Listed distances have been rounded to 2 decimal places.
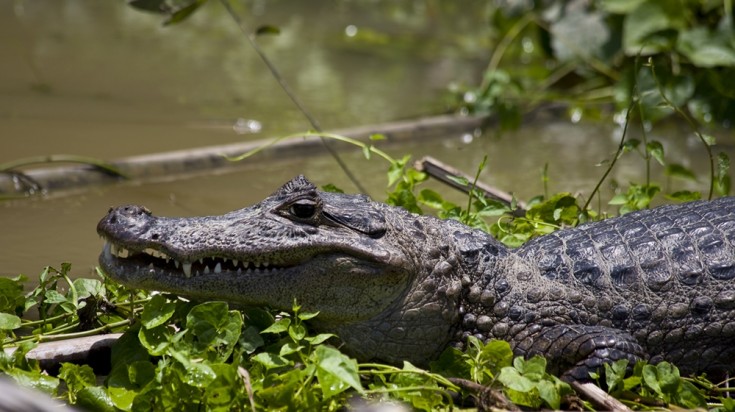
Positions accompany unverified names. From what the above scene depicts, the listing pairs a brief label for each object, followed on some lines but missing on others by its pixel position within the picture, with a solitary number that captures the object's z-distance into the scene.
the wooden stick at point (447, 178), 10.02
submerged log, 12.31
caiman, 7.51
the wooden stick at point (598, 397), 6.93
